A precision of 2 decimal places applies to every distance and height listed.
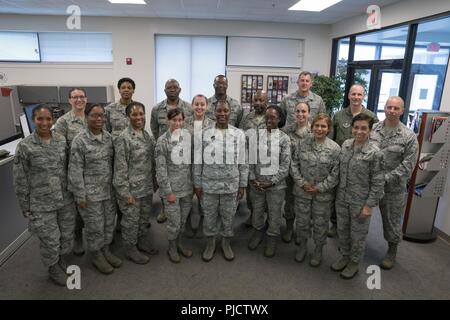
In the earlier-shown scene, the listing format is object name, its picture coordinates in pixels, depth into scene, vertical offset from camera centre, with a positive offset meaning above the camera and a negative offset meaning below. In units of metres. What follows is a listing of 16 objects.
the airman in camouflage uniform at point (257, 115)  2.99 -0.28
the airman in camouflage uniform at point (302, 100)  3.28 -0.13
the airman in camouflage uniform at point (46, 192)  2.17 -0.79
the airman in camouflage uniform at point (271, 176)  2.69 -0.77
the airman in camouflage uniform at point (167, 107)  3.21 -0.25
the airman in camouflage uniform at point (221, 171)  2.59 -0.71
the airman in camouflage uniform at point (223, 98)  3.32 -0.20
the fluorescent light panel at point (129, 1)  5.01 +1.26
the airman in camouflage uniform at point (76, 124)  2.73 -0.38
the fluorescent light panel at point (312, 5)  4.78 +1.30
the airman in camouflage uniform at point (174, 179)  2.54 -0.78
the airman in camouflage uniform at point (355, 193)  2.34 -0.78
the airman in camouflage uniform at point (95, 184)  2.33 -0.77
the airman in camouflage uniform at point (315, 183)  2.55 -0.77
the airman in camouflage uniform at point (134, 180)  2.47 -0.78
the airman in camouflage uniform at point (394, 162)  2.56 -0.58
